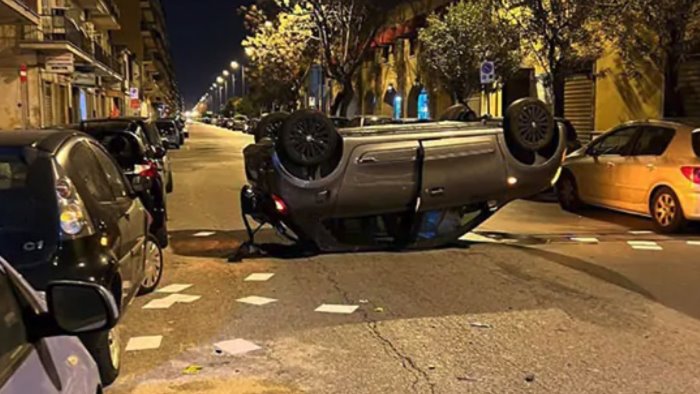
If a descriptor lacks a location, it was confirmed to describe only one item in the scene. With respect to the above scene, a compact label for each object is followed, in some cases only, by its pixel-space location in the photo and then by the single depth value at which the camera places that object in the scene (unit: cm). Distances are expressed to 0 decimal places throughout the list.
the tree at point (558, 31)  1838
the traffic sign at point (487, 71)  1870
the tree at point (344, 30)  3744
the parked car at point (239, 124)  7770
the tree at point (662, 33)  1584
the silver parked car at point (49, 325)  251
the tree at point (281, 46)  4291
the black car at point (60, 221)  491
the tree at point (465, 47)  2363
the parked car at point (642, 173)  1144
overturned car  934
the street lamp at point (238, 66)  10038
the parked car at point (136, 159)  972
